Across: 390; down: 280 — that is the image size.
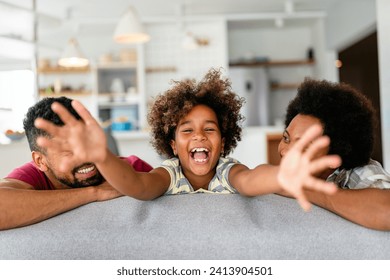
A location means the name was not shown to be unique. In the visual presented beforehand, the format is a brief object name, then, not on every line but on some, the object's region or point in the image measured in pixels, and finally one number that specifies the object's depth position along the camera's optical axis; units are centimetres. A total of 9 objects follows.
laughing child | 78
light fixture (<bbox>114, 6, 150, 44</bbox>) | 401
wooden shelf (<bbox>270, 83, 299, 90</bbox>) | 725
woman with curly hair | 120
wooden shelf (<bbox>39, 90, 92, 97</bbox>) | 685
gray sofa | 88
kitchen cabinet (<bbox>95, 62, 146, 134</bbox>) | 685
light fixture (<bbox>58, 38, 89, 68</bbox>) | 465
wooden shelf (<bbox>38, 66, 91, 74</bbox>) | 697
